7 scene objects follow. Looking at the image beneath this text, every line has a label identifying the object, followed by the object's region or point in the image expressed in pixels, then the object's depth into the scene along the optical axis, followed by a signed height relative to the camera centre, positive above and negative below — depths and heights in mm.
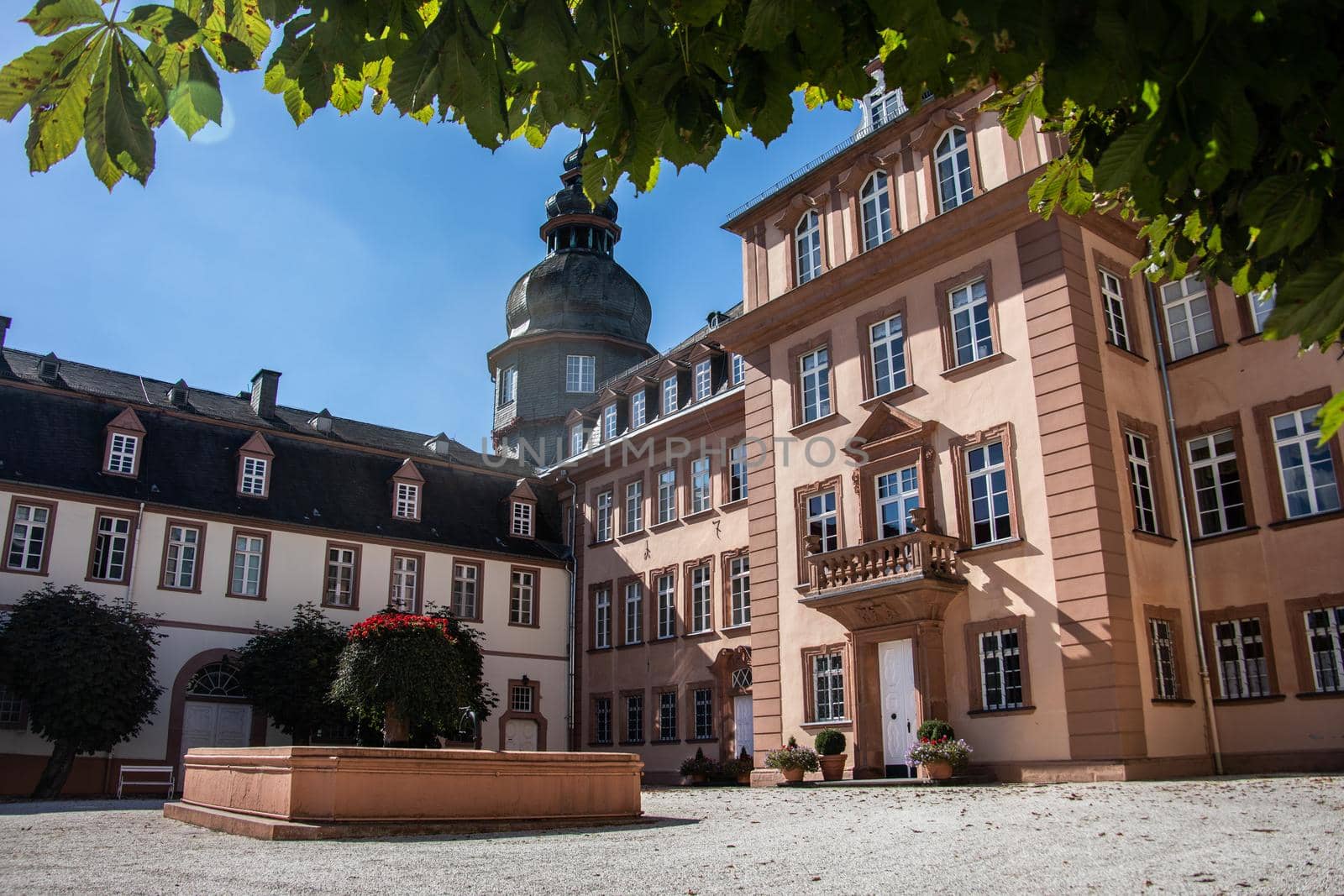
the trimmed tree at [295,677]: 28438 +1854
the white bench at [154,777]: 27047 -547
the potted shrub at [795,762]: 21688 -280
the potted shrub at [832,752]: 21422 -97
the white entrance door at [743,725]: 28719 +582
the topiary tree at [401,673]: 20219 +1397
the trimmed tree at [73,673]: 24797 +1779
